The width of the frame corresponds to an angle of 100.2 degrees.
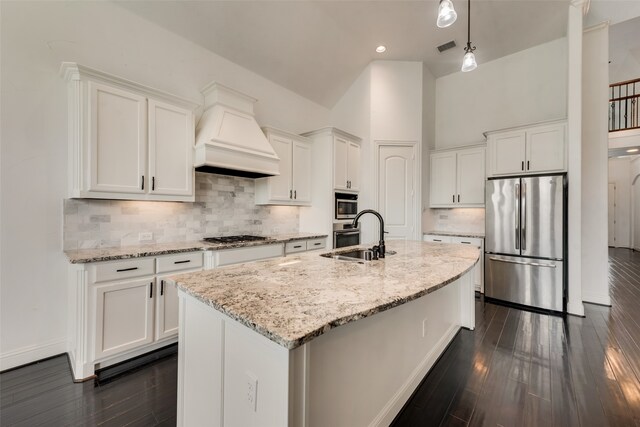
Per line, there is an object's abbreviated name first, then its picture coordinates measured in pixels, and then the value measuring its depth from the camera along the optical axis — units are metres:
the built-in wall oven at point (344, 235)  4.13
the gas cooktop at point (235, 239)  3.04
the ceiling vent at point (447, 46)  4.10
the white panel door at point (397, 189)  4.54
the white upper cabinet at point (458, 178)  4.39
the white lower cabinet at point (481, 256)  4.08
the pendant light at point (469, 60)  2.51
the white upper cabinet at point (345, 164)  4.08
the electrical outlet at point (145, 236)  2.75
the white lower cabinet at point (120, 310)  2.01
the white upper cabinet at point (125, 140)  2.17
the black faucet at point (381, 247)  2.06
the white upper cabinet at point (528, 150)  3.57
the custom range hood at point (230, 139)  2.83
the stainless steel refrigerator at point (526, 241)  3.38
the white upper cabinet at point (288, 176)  3.71
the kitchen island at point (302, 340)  0.85
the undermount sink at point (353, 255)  2.02
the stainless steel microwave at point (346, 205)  4.16
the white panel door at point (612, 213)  8.65
